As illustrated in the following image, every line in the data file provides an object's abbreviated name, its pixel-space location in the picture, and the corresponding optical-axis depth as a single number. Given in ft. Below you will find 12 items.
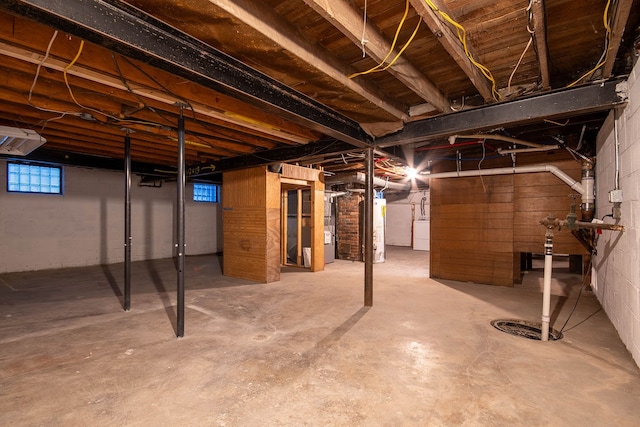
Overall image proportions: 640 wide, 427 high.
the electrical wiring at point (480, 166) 15.37
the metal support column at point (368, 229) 11.50
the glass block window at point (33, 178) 17.80
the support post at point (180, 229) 8.52
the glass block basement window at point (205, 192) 27.02
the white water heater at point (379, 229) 22.13
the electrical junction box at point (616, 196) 8.05
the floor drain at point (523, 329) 8.69
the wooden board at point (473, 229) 14.84
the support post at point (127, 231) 10.82
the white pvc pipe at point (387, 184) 20.65
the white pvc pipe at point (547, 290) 8.20
